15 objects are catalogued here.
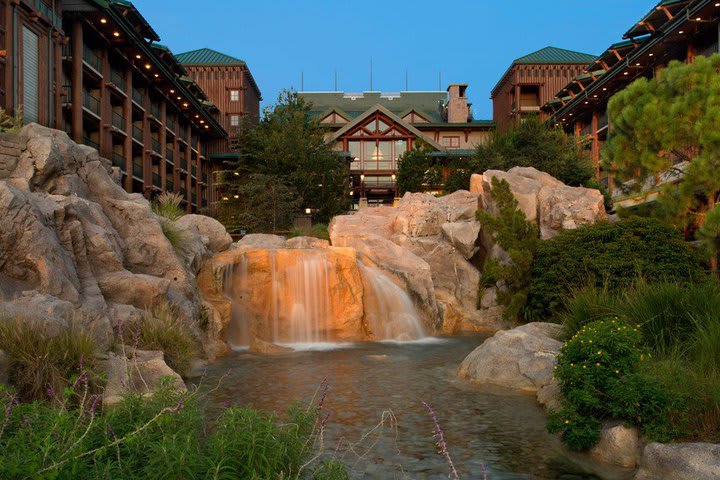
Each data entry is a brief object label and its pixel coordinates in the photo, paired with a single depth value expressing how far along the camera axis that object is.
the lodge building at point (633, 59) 29.64
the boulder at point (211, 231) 20.05
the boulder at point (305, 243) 25.23
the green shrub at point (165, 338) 11.43
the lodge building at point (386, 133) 53.78
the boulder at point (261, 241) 25.05
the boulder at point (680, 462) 6.08
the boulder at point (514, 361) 10.86
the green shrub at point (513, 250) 19.61
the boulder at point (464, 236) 23.52
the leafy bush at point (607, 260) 17.23
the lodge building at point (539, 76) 60.78
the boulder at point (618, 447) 7.06
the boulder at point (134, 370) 8.23
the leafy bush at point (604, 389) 7.00
